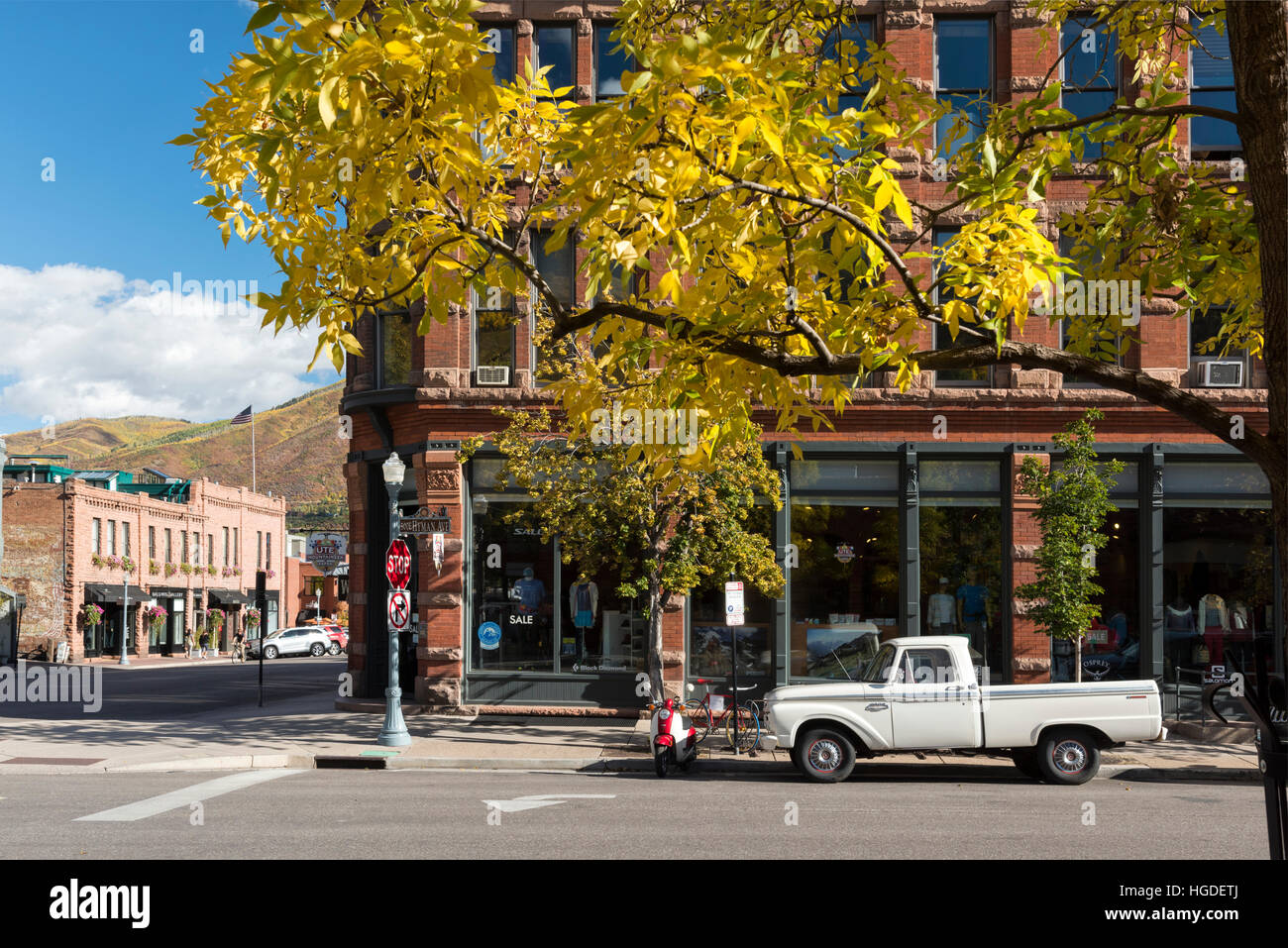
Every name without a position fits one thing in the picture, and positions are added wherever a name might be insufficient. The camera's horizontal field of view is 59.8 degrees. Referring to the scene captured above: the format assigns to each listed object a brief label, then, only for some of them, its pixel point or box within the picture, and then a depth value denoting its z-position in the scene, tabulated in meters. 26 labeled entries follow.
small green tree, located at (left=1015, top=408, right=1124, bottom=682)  17.95
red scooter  15.78
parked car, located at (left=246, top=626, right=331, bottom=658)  61.47
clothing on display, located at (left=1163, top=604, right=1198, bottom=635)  21.02
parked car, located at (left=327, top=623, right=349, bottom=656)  64.93
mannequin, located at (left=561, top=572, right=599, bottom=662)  21.72
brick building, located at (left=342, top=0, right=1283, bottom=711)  20.84
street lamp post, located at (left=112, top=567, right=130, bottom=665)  54.62
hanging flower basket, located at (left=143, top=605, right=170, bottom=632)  61.00
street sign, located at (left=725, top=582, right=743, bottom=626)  18.06
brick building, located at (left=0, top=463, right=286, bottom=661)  54.19
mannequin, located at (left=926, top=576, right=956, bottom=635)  21.12
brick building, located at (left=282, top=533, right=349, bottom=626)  87.36
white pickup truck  14.62
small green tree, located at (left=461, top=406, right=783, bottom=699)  18.61
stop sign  18.36
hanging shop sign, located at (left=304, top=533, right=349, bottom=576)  63.62
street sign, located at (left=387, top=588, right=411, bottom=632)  18.25
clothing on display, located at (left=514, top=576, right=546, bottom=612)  21.84
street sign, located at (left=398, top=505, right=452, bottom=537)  18.27
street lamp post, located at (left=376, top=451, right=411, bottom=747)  18.01
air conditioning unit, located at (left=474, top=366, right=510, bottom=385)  21.70
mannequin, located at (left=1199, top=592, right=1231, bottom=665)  20.95
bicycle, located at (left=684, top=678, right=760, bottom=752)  17.69
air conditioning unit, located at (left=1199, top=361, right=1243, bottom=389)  20.69
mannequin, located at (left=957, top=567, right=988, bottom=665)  21.20
